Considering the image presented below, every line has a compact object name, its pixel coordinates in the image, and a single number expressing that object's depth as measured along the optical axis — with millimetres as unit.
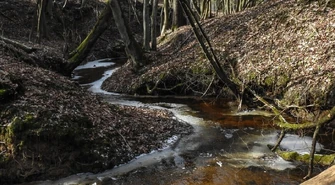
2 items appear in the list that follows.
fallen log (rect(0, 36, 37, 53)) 15348
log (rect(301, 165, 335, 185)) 2969
